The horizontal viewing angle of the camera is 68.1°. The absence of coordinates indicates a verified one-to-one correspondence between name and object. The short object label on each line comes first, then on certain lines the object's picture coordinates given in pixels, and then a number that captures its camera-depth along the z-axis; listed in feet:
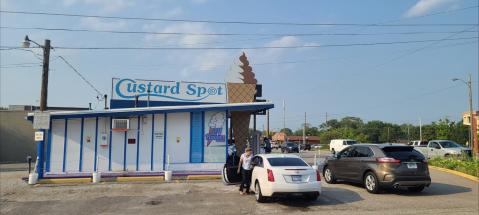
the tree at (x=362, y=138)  221.09
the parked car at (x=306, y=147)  191.13
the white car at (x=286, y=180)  31.30
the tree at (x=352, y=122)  430.86
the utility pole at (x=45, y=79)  54.01
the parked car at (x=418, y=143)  110.86
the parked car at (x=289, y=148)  158.10
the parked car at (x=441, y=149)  87.57
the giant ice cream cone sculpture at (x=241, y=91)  69.92
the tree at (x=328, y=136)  291.42
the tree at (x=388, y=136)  298.04
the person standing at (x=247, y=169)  37.17
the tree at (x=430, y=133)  224.29
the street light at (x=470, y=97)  114.47
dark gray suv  36.09
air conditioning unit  53.16
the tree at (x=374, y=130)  355.44
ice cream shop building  52.21
